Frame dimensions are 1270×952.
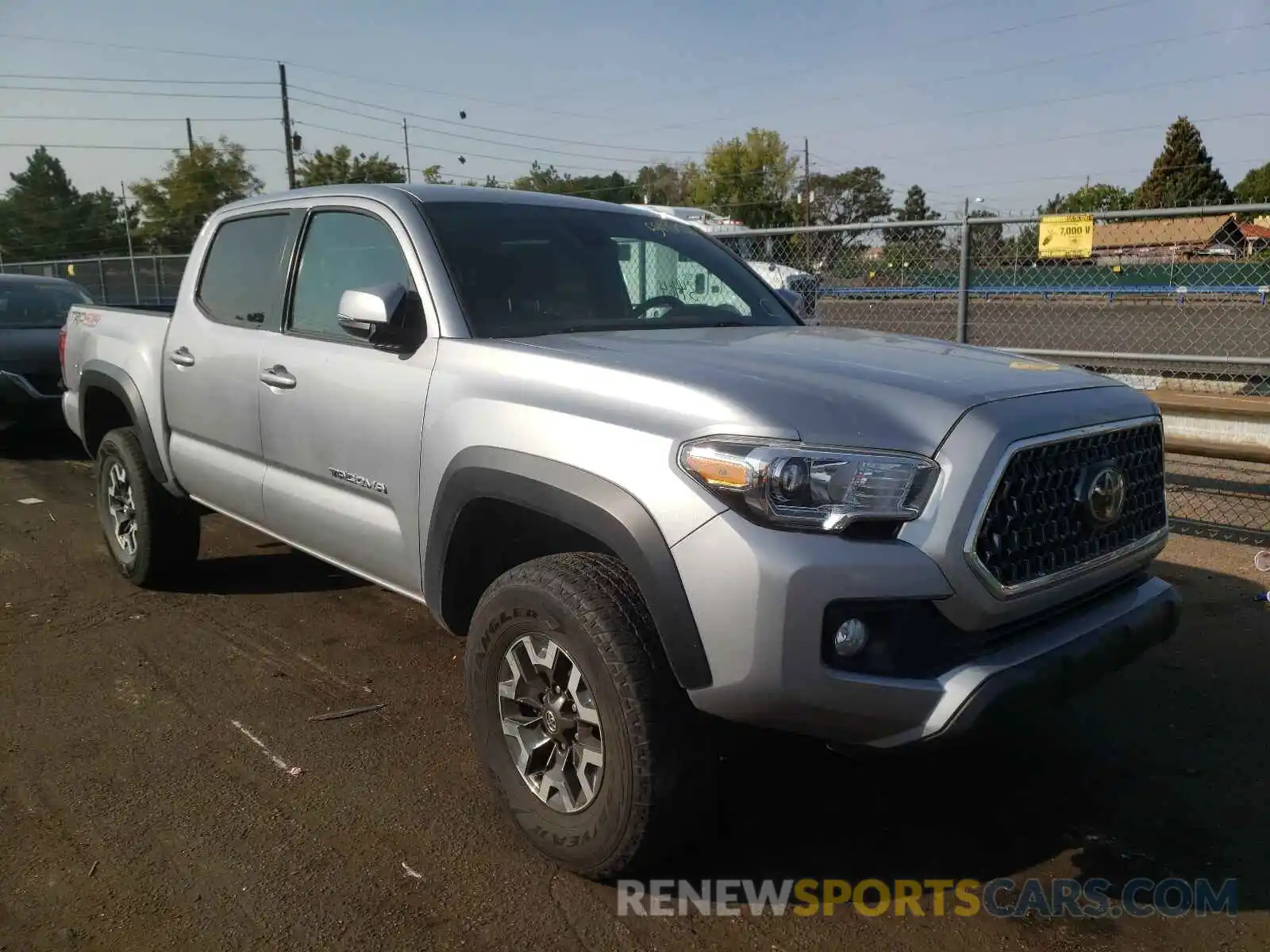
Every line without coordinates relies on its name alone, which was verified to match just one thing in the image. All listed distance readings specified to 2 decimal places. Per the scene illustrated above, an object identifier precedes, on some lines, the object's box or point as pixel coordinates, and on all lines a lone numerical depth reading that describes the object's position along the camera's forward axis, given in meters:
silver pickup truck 2.31
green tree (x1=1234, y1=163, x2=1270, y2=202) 69.12
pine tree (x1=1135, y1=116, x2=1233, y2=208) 67.44
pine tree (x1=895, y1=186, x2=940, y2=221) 71.06
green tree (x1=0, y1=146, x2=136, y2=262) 67.00
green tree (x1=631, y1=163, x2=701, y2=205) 69.50
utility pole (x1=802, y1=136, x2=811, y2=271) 52.01
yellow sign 6.45
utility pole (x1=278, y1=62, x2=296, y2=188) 31.16
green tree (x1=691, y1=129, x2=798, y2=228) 63.41
